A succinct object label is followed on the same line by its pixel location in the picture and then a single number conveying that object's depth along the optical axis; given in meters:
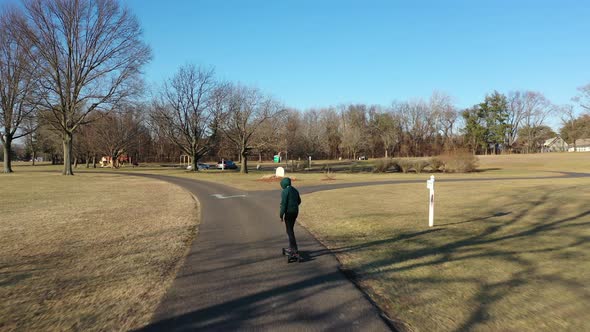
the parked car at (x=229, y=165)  62.70
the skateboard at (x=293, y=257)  6.34
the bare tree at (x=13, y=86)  32.84
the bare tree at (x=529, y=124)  96.25
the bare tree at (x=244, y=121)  43.56
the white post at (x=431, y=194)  9.59
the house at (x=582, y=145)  114.95
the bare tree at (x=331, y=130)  101.69
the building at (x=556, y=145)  112.72
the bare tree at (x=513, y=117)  95.88
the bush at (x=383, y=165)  47.62
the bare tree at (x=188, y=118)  48.16
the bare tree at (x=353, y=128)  92.12
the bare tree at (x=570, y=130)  88.71
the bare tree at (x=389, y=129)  97.19
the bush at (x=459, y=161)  45.22
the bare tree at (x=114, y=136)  63.72
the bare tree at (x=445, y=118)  94.12
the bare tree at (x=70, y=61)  32.50
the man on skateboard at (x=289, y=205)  6.65
